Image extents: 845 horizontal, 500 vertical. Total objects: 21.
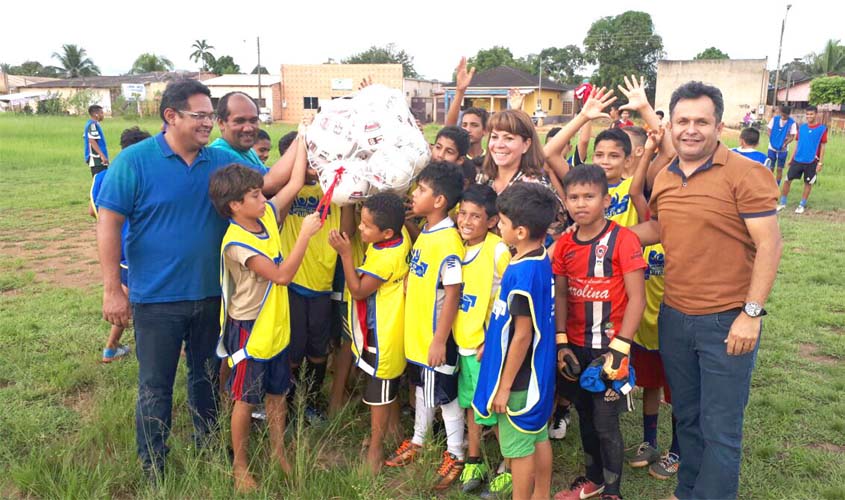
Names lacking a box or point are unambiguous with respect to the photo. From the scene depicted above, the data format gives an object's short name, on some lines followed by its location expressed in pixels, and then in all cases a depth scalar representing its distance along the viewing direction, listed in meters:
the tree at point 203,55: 77.69
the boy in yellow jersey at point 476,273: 3.32
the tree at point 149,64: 73.38
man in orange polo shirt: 2.76
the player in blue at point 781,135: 13.48
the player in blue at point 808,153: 11.85
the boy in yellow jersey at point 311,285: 3.94
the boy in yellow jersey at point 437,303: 3.35
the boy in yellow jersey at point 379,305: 3.42
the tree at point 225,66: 74.06
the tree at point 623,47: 58.06
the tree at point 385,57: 80.31
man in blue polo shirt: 3.17
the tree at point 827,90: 38.81
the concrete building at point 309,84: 48.55
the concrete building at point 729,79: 42.59
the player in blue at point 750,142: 10.41
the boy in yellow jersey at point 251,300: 3.23
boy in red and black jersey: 3.04
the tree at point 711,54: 64.94
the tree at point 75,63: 76.61
